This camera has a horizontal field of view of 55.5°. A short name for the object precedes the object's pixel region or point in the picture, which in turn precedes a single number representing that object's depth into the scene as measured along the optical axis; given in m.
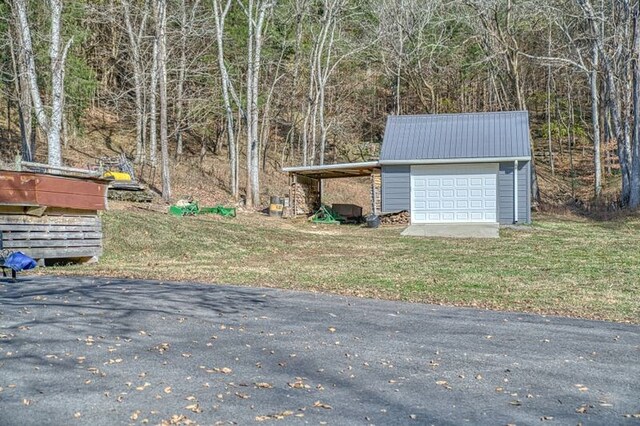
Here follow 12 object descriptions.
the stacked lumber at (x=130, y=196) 19.75
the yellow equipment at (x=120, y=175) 19.70
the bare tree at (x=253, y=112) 23.09
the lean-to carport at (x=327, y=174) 21.02
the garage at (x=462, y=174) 19.59
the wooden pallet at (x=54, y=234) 10.52
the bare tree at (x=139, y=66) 23.70
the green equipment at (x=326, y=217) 21.51
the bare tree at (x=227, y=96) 23.36
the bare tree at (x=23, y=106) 20.03
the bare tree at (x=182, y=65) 23.75
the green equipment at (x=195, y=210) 18.39
